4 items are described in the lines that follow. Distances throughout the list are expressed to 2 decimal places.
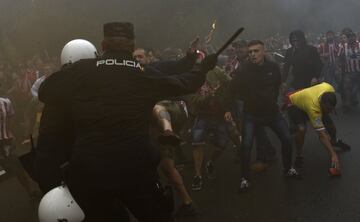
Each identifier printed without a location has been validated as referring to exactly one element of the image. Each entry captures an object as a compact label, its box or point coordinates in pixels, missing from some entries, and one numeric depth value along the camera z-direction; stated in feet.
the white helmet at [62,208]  9.57
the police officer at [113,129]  8.93
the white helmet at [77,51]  11.18
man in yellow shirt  18.69
